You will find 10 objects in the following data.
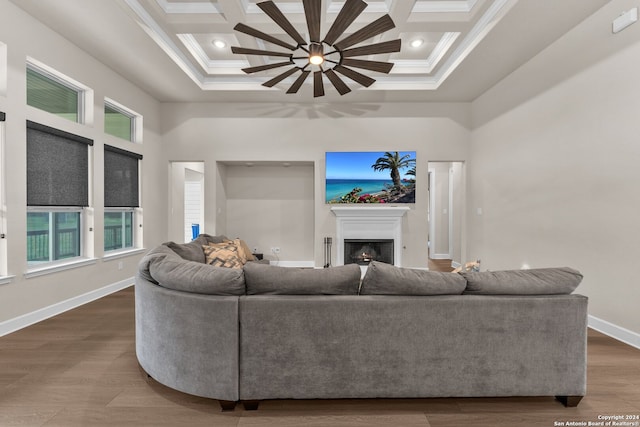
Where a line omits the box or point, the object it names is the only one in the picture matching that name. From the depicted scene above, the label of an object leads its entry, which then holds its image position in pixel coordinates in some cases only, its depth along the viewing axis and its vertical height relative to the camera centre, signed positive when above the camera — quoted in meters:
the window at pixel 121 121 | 4.77 +1.37
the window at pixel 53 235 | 3.55 -0.34
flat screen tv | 5.95 +0.59
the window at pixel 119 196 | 4.64 +0.16
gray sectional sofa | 1.81 -0.74
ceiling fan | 2.57 +1.55
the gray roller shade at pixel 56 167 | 3.39 +0.46
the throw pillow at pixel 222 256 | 3.60 -0.56
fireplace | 5.90 -0.37
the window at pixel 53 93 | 3.49 +1.35
